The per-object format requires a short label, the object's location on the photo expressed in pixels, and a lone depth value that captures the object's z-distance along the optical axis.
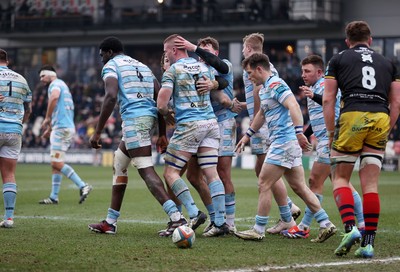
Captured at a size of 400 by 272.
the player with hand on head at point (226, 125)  11.53
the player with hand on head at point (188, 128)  10.82
